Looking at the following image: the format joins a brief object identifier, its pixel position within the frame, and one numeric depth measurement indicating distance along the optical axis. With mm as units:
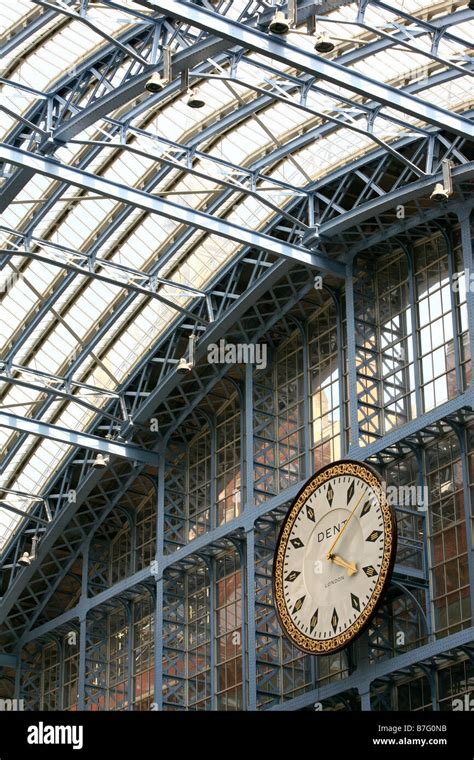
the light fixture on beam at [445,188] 37344
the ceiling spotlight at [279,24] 33062
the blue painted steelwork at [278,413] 40625
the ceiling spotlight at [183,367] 44531
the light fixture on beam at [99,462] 48438
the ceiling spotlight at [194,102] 35969
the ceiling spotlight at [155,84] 34750
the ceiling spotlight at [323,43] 33250
